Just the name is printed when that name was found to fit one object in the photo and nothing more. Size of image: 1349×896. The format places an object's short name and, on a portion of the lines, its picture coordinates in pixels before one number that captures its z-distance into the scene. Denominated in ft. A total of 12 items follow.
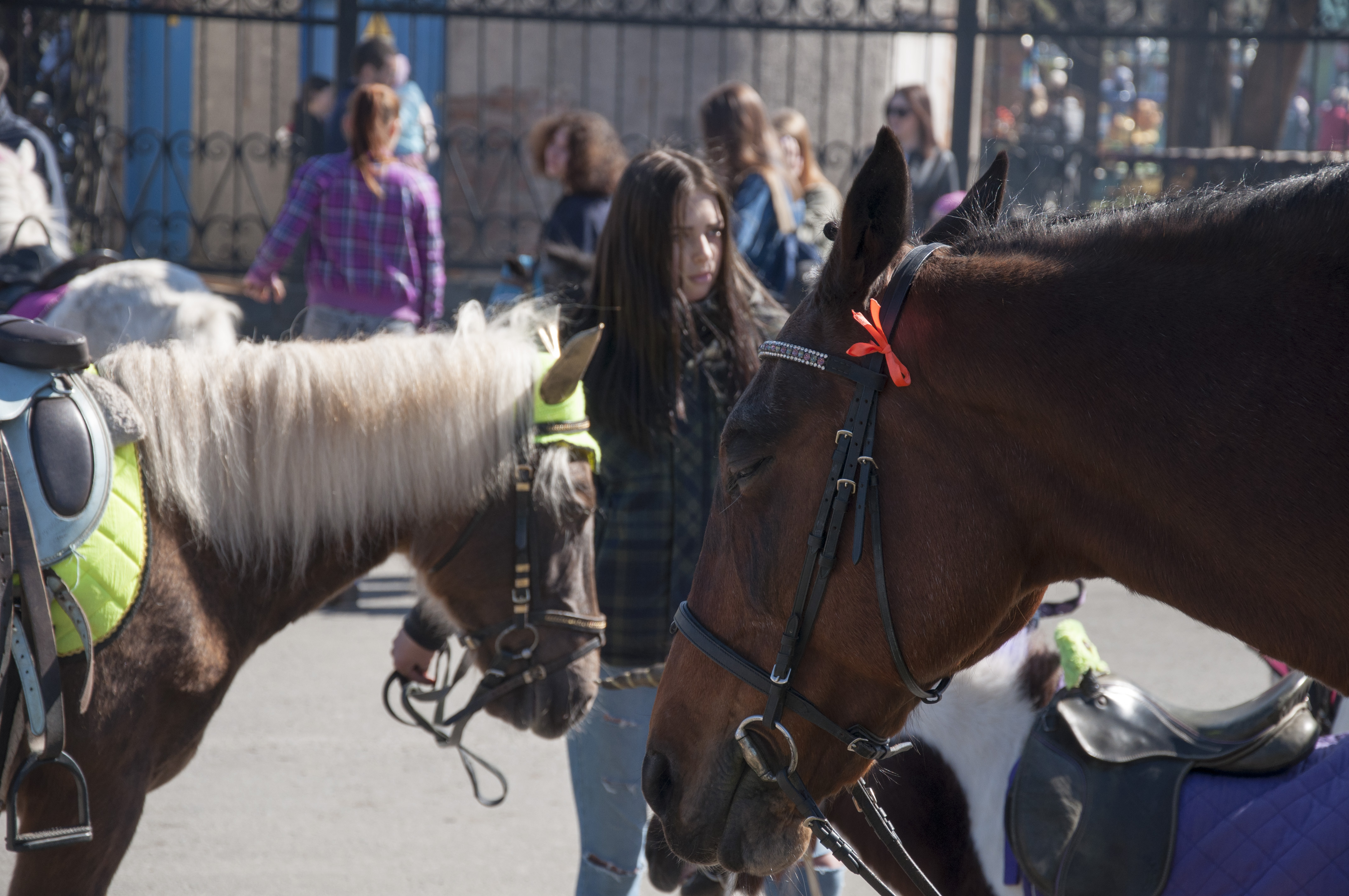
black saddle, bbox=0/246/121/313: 29.22
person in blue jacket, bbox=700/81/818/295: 30.60
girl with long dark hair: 16.47
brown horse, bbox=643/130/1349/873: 7.64
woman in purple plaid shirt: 35.99
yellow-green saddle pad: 13.06
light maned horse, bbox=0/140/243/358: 26.45
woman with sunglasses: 43.80
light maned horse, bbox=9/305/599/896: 13.65
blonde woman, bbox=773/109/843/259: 39.34
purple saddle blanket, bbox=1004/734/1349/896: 10.91
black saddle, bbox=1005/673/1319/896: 11.75
